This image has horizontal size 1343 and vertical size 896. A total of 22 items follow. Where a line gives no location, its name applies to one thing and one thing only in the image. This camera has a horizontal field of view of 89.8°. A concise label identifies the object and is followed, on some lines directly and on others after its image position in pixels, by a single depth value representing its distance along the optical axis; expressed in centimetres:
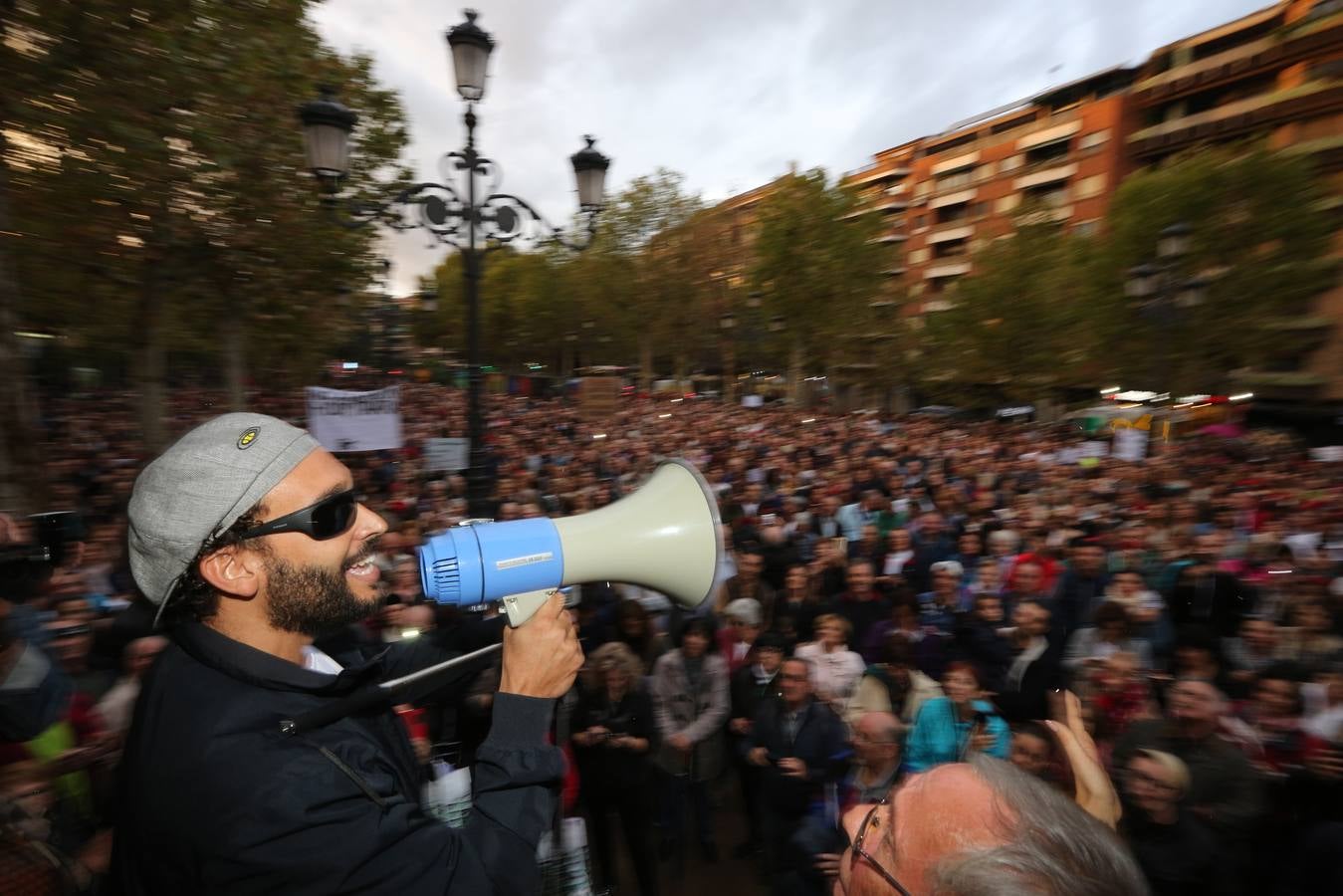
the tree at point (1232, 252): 1862
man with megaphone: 92
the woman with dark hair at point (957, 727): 320
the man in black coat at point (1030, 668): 344
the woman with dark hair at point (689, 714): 385
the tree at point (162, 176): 596
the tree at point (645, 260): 3369
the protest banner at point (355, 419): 852
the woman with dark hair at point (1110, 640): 424
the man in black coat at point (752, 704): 391
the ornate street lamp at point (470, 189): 552
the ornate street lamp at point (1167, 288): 1383
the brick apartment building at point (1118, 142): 2203
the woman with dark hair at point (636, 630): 422
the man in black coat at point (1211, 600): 510
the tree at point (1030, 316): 2217
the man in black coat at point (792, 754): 321
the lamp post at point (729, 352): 3562
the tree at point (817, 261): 2883
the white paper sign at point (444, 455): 862
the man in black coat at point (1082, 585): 510
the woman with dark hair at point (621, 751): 344
